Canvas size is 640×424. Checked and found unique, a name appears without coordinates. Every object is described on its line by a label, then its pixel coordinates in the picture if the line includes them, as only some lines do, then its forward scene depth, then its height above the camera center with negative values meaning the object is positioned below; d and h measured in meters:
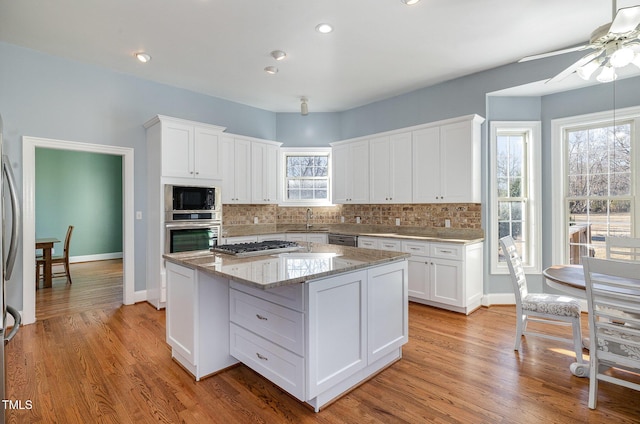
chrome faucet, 5.85 -0.02
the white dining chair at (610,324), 1.81 -0.66
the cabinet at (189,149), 4.02 +0.85
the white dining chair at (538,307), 2.52 -0.78
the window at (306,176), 5.80 +0.67
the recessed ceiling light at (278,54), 3.53 +1.77
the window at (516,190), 4.12 +0.29
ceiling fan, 1.77 +1.06
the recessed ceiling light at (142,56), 3.60 +1.79
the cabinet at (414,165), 4.03 +0.68
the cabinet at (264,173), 5.28 +0.68
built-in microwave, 4.03 +0.14
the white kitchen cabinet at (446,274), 3.76 -0.77
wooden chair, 5.19 -0.73
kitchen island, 1.92 -0.72
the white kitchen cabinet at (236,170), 4.90 +0.68
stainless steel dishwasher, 4.80 -0.42
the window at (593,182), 3.61 +0.34
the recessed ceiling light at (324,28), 3.02 +1.77
